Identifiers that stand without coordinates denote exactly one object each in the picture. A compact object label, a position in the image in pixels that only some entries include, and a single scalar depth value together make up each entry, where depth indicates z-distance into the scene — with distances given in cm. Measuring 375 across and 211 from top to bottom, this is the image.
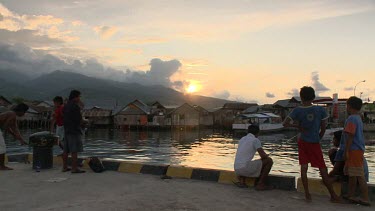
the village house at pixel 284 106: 6806
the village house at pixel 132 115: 6469
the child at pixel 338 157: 543
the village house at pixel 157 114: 6488
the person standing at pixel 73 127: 741
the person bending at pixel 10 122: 759
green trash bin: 773
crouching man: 592
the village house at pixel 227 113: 6978
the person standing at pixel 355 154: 504
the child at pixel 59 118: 870
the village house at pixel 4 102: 5950
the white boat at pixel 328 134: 4277
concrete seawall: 573
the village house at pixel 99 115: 7006
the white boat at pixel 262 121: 5469
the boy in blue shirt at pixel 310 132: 516
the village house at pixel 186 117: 6538
